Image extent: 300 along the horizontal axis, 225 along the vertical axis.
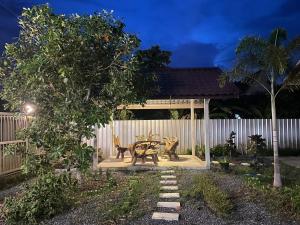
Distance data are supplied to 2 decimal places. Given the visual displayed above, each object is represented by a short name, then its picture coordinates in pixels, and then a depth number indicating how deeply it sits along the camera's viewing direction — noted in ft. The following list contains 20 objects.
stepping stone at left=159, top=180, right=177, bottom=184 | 19.08
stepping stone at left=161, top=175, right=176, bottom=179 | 20.64
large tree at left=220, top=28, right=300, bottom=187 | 17.41
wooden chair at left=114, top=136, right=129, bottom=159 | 27.58
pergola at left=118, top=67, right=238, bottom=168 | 23.09
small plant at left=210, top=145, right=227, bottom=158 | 31.44
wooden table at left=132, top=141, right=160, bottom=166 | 24.65
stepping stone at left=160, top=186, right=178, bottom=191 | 17.32
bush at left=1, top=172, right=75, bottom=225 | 13.04
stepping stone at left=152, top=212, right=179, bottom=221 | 12.65
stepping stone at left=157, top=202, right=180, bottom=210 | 14.10
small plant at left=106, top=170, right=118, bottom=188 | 17.87
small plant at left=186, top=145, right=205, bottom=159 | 29.84
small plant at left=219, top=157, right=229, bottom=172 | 22.77
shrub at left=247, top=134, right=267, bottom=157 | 26.77
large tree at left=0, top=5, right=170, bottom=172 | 14.78
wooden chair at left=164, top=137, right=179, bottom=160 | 26.62
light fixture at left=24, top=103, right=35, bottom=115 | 16.63
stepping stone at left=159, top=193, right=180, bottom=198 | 15.80
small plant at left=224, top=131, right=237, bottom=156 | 31.30
